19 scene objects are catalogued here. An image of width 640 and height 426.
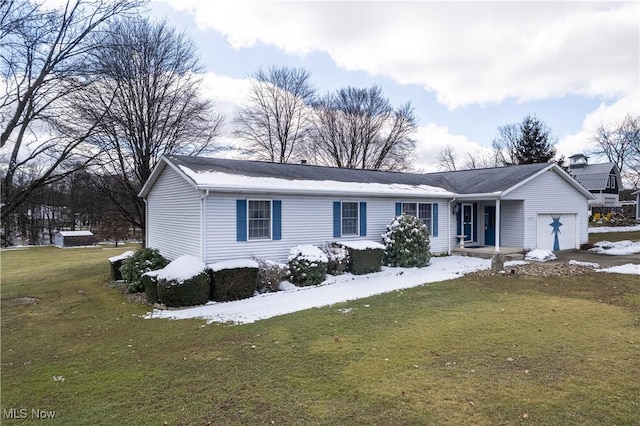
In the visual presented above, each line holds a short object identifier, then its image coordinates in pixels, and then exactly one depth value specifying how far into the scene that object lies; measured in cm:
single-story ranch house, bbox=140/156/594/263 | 1141
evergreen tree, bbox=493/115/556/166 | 3878
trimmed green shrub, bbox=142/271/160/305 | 970
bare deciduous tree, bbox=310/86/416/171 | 3725
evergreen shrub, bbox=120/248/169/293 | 1139
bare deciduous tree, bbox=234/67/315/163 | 3359
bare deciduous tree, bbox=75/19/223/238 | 1719
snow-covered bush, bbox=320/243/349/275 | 1264
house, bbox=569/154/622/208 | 4256
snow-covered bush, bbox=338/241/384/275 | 1288
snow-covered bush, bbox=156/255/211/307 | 922
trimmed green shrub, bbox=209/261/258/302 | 987
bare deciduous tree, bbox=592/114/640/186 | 3994
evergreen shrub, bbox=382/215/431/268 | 1414
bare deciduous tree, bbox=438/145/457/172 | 5319
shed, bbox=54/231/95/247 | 3225
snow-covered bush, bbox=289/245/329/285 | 1151
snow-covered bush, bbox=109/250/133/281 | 1358
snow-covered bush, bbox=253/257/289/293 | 1089
